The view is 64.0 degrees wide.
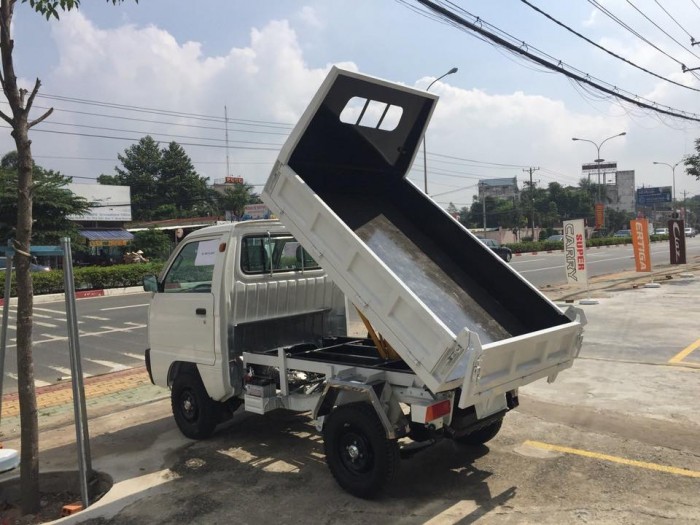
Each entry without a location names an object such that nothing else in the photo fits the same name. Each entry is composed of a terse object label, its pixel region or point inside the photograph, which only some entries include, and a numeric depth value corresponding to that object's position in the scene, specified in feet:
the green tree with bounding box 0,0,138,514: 14.10
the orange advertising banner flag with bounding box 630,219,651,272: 61.46
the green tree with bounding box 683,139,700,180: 85.23
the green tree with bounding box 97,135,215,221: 253.03
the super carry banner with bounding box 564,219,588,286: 47.62
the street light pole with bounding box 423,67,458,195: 115.14
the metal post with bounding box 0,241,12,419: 14.60
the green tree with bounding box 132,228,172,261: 114.21
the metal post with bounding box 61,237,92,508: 14.23
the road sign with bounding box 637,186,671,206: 363.97
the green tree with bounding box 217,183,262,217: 222.28
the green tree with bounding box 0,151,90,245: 79.92
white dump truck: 12.68
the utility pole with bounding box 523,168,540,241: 255.50
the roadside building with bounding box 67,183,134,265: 125.90
